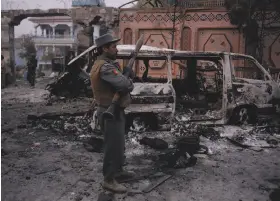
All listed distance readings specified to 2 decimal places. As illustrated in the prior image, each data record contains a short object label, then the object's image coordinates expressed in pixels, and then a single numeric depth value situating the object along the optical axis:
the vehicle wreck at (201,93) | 6.48
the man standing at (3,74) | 16.00
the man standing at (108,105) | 3.73
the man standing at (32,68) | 16.44
